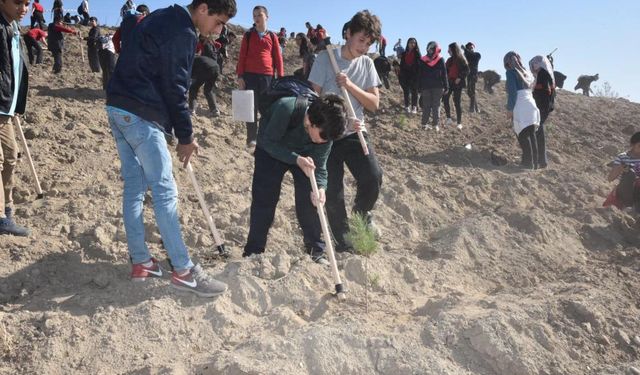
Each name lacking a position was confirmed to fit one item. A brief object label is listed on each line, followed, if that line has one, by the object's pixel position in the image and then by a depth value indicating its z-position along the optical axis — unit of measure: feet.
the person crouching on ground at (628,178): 21.11
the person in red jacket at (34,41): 36.96
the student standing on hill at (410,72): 37.40
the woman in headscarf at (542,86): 27.73
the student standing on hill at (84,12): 63.87
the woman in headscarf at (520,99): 26.48
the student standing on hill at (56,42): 35.47
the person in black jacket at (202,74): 25.53
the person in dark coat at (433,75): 31.78
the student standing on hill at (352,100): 13.26
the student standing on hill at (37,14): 47.10
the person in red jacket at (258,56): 23.43
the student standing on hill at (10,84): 13.12
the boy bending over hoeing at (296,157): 11.25
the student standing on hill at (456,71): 34.63
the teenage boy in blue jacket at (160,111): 9.87
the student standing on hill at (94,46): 37.01
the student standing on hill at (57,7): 48.10
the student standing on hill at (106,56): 29.63
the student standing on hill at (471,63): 40.73
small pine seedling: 13.33
